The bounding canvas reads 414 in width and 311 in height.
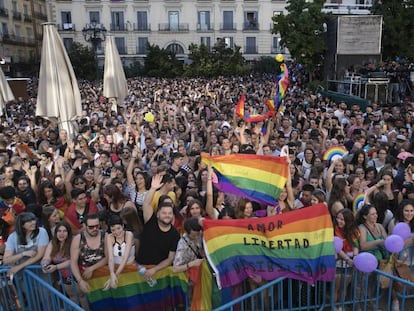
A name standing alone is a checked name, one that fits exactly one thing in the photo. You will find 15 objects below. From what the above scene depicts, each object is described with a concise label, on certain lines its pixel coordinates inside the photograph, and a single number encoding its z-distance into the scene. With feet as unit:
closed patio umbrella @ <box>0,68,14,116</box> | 36.63
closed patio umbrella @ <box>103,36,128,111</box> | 41.68
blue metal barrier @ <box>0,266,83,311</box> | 13.24
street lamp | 54.93
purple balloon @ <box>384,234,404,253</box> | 13.08
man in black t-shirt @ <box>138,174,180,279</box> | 13.82
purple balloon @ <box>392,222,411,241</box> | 13.98
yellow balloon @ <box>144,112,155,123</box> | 35.27
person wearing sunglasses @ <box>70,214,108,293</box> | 13.56
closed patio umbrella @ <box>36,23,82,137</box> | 27.58
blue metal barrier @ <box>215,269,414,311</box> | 13.29
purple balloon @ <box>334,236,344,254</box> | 13.38
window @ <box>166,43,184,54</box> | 166.91
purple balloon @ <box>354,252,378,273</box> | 12.56
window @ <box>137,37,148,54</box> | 164.55
